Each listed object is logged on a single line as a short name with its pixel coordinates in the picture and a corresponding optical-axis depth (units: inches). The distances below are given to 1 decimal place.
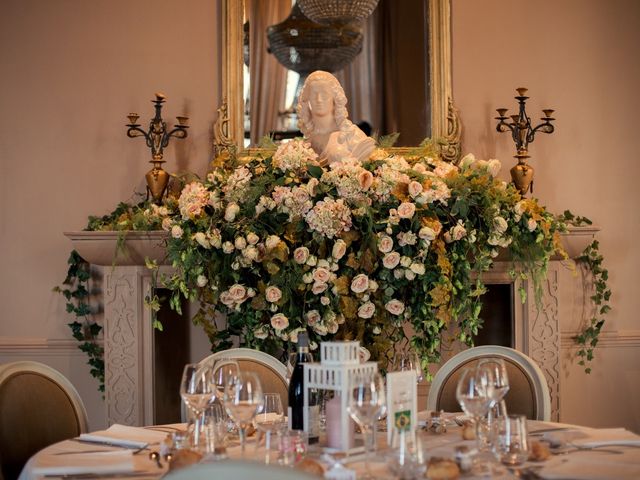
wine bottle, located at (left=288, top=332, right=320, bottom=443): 90.6
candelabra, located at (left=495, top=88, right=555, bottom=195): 179.8
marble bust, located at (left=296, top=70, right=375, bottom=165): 165.5
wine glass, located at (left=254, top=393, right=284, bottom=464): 98.9
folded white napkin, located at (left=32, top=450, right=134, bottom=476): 80.0
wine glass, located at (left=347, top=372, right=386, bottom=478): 79.2
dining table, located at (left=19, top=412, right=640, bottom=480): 78.4
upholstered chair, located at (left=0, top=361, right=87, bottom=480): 99.5
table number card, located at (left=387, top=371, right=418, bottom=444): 85.1
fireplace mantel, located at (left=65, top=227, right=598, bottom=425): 171.0
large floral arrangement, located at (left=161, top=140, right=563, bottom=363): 144.6
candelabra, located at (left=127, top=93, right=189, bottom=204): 179.0
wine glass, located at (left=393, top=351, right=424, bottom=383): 105.2
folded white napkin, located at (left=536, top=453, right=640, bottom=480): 76.7
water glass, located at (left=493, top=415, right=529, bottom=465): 81.9
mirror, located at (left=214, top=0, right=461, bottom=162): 187.8
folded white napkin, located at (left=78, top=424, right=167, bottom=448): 91.7
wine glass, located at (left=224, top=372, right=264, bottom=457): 84.4
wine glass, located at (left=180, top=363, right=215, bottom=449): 87.4
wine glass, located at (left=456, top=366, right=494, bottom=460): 85.1
